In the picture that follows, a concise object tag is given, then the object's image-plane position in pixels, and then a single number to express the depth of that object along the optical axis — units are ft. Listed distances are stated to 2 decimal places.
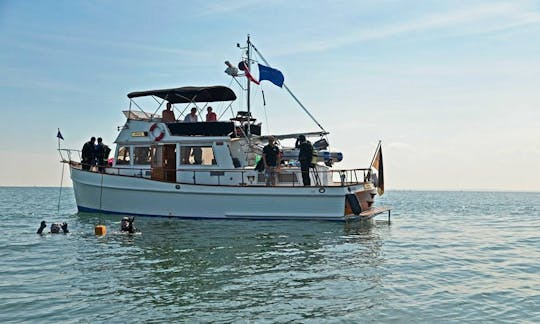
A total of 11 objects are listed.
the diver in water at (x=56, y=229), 48.62
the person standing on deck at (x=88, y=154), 64.64
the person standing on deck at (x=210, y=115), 64.19
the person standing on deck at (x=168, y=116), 64.80
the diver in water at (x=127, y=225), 46.65
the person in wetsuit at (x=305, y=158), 56.54
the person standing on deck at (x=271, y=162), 57.57
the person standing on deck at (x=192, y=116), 63.98
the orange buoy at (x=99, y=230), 45.80
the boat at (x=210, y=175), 55.62
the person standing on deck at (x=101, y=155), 64.80
